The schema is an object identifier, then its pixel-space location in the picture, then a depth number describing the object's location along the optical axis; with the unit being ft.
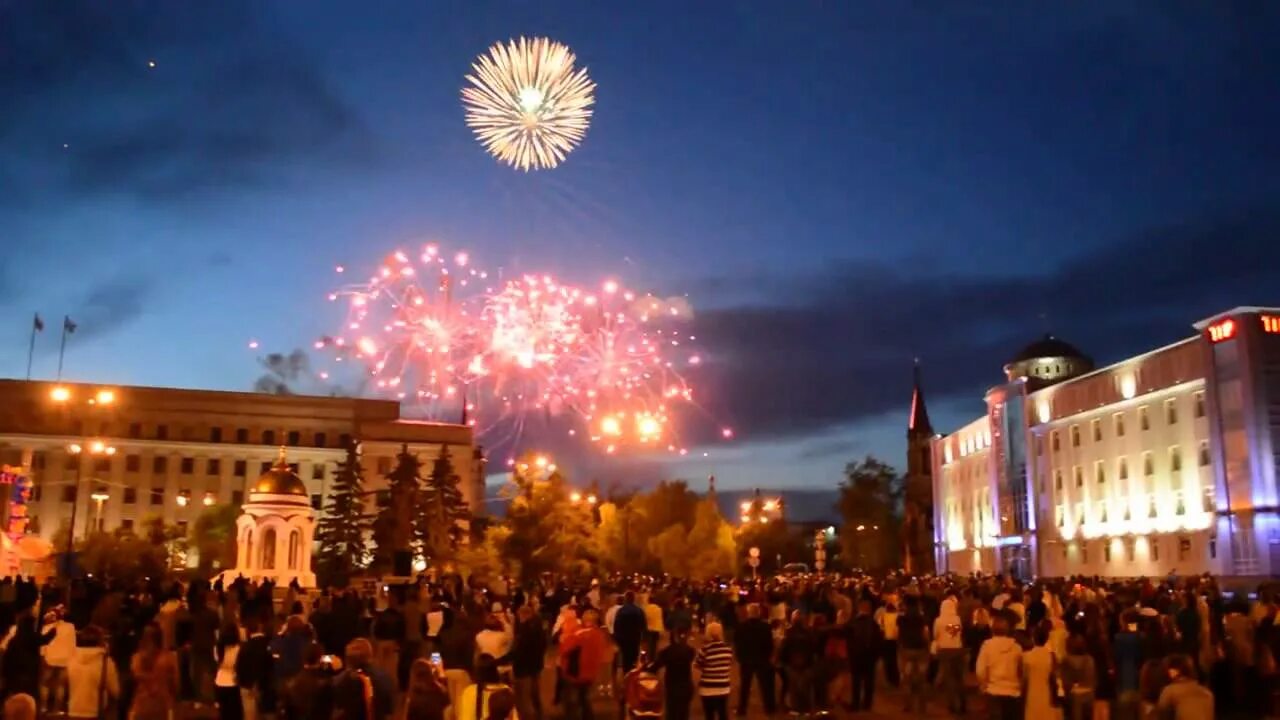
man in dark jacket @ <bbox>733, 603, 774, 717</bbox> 53.72
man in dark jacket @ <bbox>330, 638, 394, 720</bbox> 30.19
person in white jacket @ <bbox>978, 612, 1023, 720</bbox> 39.93
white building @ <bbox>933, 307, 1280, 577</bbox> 181.68
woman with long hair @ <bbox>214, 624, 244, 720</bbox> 42.37
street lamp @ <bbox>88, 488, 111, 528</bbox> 280.80
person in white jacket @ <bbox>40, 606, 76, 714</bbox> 44.88
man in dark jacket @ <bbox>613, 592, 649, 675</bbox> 59.00
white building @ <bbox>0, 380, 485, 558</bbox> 294.05
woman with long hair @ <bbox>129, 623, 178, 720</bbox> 34.12
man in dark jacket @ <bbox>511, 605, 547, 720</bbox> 49.29
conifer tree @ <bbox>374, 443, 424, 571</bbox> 226.83
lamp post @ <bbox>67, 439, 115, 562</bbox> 278.01
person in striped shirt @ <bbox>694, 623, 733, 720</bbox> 44.24
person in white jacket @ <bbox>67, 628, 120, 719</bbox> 37.88
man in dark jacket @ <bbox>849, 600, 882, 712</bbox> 57.77
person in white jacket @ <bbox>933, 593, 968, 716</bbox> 55.42
